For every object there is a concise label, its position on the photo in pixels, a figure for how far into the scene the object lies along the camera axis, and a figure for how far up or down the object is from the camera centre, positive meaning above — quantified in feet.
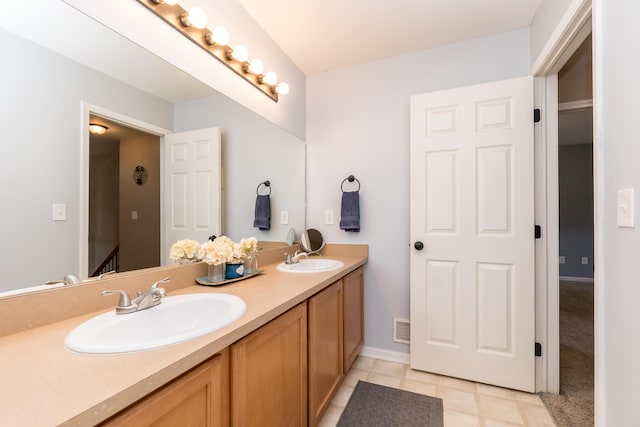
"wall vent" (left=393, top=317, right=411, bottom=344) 6.93 -2.92
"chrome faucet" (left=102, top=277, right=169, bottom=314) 3.03 -0.98
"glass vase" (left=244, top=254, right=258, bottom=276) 5.09 -0.97
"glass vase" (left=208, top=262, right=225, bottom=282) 4.41 -0.95
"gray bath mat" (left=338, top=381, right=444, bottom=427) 4.89 -3.64
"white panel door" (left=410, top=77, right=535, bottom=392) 5.70 -0.45
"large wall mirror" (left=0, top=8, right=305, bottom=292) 2.64 +1.06
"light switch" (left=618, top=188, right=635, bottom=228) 2.81 +0.04
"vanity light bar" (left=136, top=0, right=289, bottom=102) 3.87 +2.81
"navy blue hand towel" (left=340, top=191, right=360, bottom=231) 7.03 +0.03
